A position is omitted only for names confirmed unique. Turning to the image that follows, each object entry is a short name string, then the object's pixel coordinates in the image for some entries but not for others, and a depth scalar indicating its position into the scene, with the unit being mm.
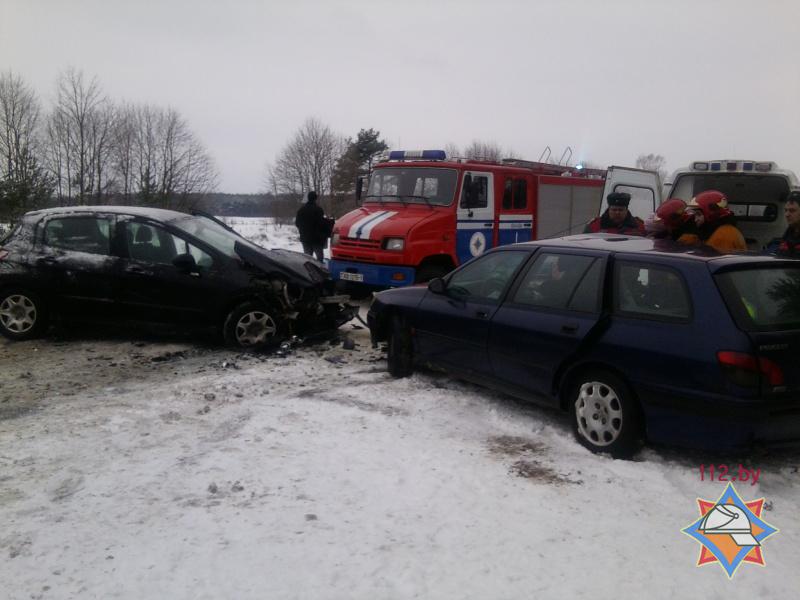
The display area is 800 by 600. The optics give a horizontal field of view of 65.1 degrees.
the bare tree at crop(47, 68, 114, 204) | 38844
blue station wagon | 3738
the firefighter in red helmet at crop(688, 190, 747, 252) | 5703
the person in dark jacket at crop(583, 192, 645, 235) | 7531
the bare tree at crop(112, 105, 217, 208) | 42125
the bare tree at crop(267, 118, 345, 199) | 52250
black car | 7180
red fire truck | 9430
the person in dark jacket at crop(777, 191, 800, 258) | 5375
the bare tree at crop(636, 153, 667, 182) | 68762
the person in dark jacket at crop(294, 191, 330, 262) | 13406
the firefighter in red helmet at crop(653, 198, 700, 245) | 6086
